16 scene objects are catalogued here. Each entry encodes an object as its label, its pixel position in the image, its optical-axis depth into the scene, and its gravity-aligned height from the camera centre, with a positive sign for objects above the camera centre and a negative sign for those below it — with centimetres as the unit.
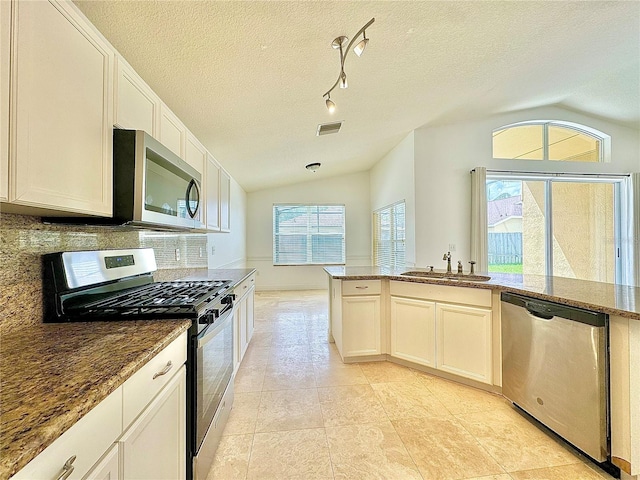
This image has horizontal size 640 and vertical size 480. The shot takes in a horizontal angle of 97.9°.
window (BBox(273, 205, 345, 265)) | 658 +20
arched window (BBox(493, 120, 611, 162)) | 429 +159
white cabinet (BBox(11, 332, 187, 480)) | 58 -52
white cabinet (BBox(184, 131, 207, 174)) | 209 +73
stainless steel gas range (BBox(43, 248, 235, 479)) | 120 -30
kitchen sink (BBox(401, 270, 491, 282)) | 245 -31
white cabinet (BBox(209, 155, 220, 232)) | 252 +47
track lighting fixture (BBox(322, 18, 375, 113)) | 164 +128
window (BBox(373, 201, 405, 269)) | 468 +13
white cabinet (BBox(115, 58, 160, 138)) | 123 +69
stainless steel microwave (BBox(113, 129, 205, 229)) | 121 +30
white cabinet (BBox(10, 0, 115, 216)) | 79 +44
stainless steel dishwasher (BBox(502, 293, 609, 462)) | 145 -74
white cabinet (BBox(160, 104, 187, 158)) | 167 +72
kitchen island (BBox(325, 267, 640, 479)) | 138 -65
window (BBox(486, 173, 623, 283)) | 418 +28
